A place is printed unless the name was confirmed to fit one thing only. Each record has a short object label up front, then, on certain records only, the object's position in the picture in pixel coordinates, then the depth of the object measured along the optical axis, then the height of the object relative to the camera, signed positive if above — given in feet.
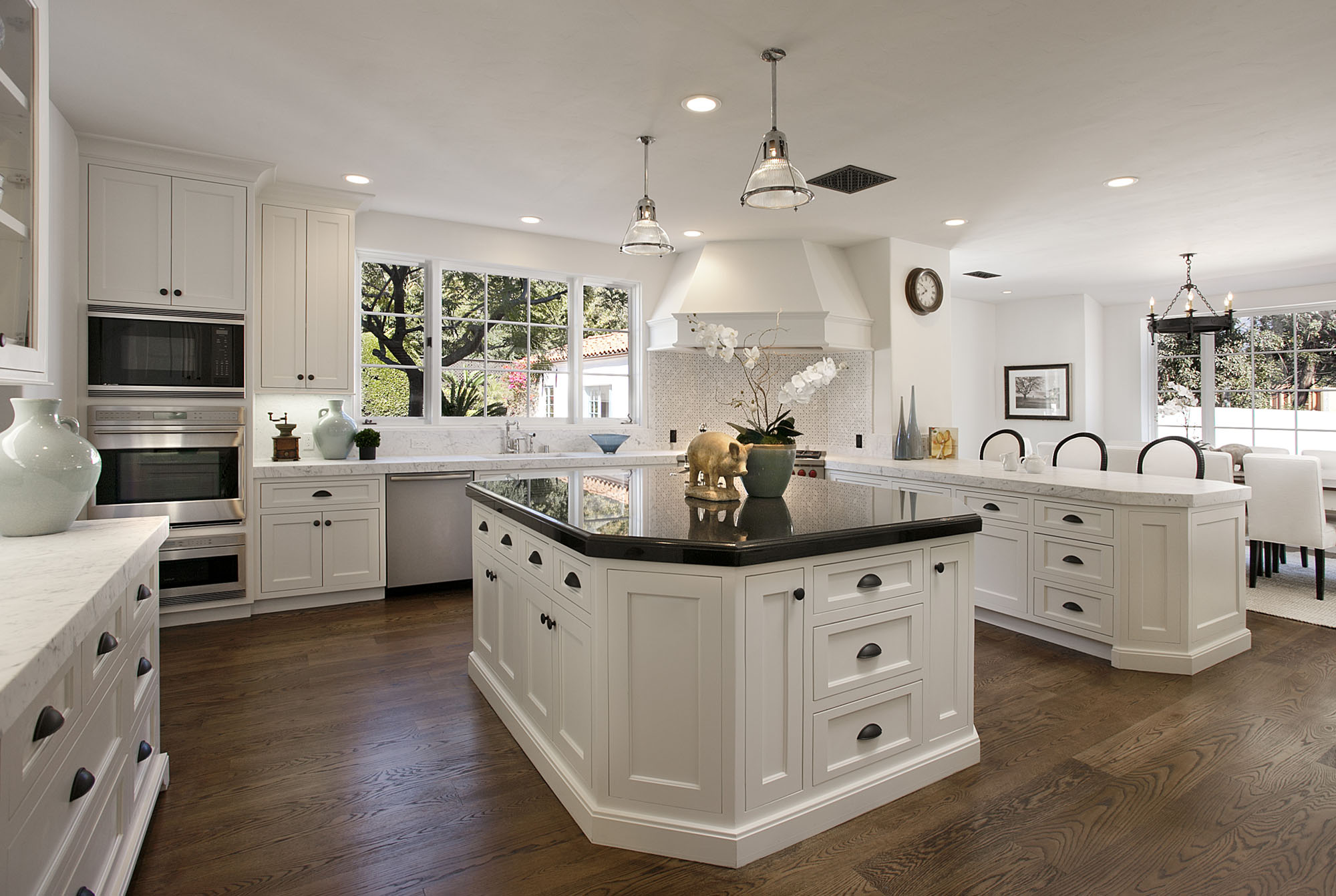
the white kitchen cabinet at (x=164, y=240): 11.94 +3.63
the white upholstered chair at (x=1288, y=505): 14.52 -1.29
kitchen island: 5.98 -2.04
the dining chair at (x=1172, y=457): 14.66 -0.30
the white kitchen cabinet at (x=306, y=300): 14.10 +2.99
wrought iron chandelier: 18.12 +3.20
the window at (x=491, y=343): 16.83 +2.61
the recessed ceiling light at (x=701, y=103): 9.81 +4.83
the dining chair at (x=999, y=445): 17.83 -0.01
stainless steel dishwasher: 14.83 -1.81
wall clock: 18.34 +4.08
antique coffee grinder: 14.43 +0.03
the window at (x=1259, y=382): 22.75 +2.12
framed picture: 26.32 +2.01
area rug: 13.53 -3.21
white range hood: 17.47 +3.77
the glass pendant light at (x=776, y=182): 7.56 +2.84
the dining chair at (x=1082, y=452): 16.06 -0.19
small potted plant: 15.16 +0.08
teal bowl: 18.03 +0.11
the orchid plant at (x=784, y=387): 8.06 +0.74
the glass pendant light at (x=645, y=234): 10.00 +3.00
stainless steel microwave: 12.03 +1.65
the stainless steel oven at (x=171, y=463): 12.11 -0.31
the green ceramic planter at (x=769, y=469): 8.36 -0.30
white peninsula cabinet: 10.61 -1.95
